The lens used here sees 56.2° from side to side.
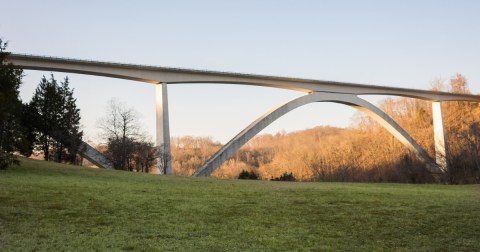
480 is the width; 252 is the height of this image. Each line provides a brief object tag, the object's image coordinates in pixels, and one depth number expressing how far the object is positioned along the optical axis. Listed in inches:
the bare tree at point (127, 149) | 1328.7
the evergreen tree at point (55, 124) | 1226.0
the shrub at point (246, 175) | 1450.5
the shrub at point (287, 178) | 1377.3
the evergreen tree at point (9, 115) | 695.1
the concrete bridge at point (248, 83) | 1186.0
